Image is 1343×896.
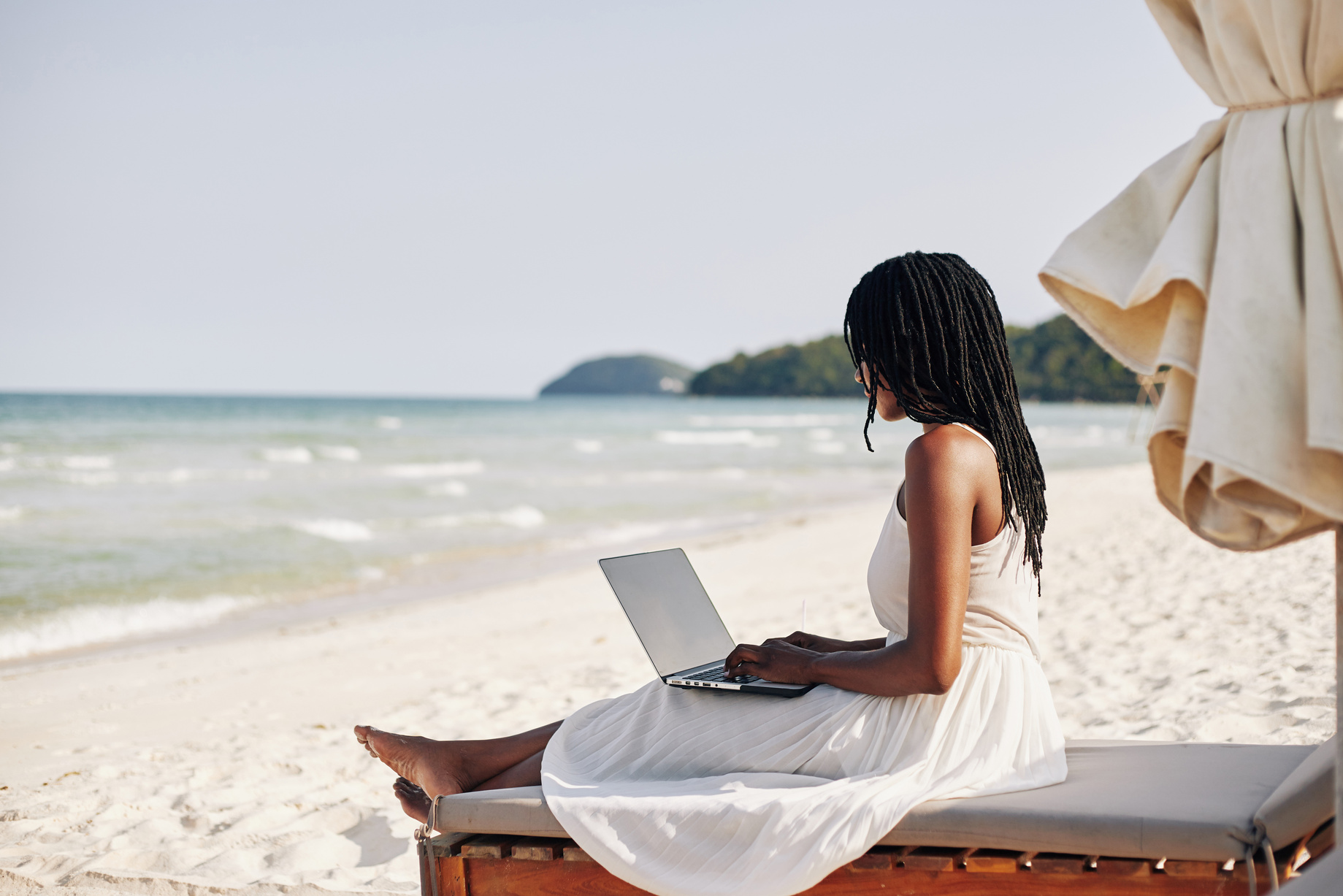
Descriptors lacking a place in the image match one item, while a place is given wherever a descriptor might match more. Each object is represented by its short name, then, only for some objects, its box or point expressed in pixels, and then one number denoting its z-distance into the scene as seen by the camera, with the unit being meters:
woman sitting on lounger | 1.87
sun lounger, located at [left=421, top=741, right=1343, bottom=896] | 1.72
